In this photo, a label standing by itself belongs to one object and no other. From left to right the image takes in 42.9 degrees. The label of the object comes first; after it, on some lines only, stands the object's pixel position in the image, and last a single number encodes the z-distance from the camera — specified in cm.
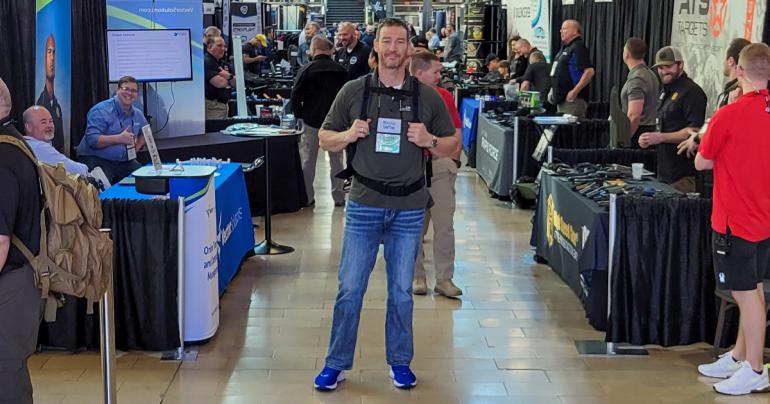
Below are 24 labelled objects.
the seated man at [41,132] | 555
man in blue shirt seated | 671
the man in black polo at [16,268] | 297
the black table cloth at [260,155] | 780
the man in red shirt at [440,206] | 545
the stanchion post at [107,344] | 359
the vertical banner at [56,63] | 617
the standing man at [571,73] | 951
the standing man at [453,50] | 2011
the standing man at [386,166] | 405
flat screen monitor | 730
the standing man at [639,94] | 712
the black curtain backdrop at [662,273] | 488
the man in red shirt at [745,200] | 427
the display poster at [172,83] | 763
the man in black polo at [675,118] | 624
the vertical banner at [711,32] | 747
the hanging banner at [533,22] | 1438
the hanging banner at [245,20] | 1576
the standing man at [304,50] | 1483
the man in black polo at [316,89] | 860
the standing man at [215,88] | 906
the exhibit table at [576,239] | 498
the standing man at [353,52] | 1009
